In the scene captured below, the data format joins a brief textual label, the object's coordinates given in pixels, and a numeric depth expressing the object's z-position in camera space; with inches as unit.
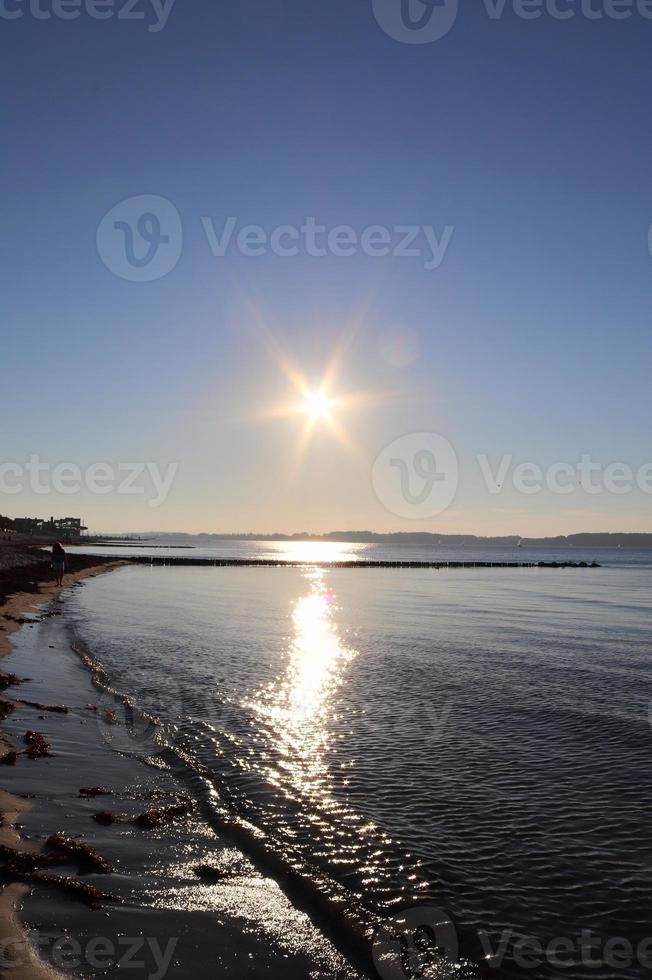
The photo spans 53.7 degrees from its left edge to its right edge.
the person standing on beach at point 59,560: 2236.7
